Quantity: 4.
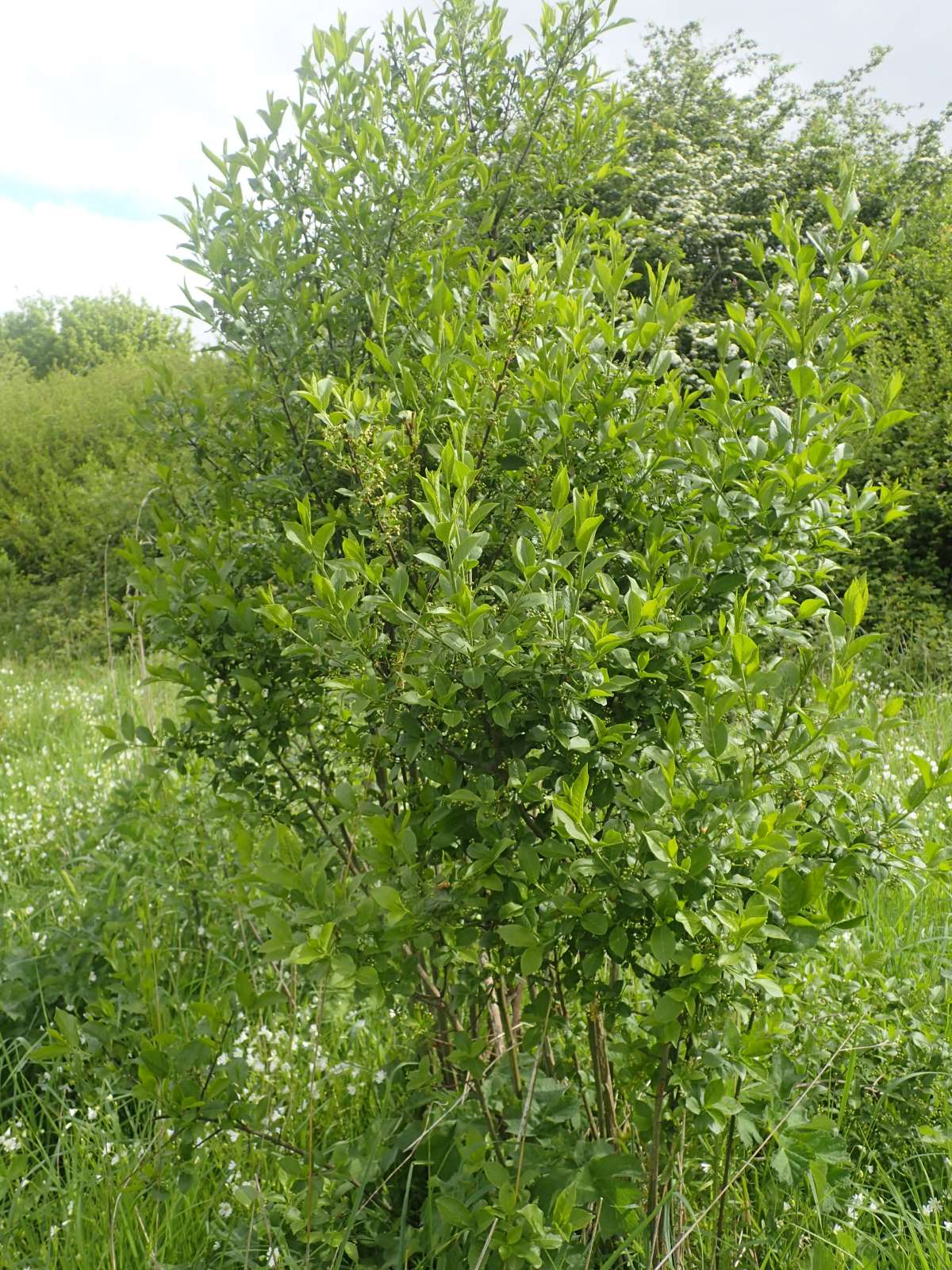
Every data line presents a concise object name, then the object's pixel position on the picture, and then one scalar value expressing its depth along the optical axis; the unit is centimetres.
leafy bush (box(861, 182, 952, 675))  827
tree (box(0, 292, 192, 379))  3572
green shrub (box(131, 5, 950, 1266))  169
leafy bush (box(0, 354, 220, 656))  1181
